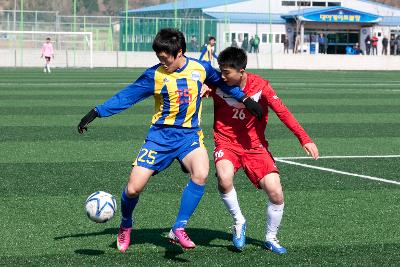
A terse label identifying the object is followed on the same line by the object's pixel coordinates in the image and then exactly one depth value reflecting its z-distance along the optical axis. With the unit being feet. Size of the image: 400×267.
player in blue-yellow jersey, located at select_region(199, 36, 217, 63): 109.09
